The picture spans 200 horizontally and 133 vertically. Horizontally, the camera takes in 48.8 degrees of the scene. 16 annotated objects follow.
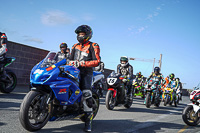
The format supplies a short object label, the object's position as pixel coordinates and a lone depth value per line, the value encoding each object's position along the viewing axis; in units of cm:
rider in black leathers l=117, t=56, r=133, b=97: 909
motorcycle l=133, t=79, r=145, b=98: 1614
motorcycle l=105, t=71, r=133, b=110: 805
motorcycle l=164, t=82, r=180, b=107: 1314
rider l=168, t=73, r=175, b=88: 1417
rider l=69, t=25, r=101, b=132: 445
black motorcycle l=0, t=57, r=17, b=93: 843
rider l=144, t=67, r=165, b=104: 1142
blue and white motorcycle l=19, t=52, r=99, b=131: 356
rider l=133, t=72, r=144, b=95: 1811
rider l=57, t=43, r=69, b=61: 417
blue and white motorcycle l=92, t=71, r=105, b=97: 1073
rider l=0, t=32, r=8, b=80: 830
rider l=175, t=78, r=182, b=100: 1504
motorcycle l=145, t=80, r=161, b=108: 1038
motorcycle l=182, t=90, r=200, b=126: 632
